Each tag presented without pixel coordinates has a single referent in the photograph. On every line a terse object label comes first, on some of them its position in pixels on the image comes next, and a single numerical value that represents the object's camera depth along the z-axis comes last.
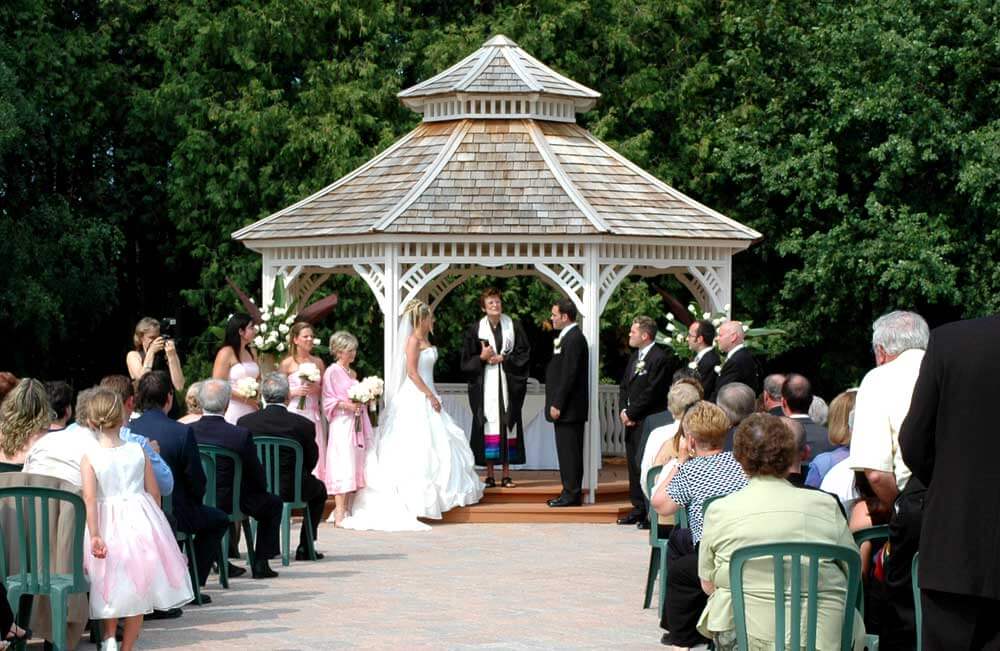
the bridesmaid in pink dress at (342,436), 14.95
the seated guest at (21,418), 8.56
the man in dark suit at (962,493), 5.32
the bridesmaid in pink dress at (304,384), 15.13
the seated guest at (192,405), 11.38
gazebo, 16.30
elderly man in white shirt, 6.63
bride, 15.13
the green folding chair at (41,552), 7.77
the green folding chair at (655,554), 9.37
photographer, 14.07
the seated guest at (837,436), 8.46
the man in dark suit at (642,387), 15.08
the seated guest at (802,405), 9.89
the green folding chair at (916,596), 6.42
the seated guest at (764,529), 6.21
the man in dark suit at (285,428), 12.25
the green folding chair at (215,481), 10.95
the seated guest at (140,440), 8.78
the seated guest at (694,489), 7.94
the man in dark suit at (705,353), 14.31
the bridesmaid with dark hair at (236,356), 14.15
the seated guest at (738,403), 9.16
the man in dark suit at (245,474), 11.04
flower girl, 8.09
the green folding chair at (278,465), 12.11
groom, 15.79
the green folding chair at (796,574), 6.11
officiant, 16.62
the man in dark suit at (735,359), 13.52
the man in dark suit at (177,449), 9.53
